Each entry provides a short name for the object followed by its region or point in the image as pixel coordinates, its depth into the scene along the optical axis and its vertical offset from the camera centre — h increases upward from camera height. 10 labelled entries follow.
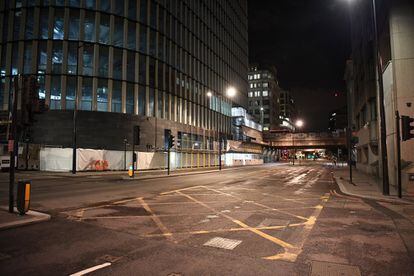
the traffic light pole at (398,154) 13.16 +0.17
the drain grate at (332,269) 4.79 -1.88
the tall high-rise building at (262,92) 138.25 +30.74
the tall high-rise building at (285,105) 184.26 +33.03
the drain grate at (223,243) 6.22 -1.86
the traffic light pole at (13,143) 8.98 +0.45
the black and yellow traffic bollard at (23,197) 8.54 -1.16
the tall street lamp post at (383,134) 13.65 +1.10
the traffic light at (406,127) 12.43 +1.29
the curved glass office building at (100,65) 34.44 +11.61
